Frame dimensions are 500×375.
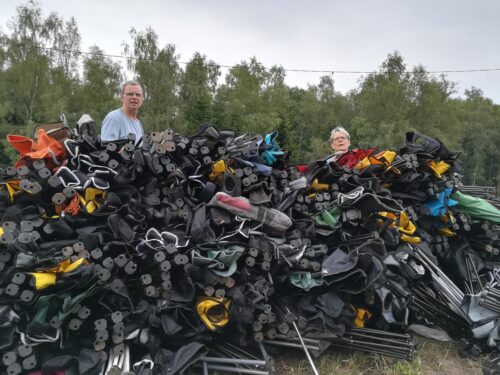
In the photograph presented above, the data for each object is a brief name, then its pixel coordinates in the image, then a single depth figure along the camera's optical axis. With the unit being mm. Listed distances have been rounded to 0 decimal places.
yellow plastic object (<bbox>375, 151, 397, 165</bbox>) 3867
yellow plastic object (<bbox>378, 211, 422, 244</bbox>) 3602
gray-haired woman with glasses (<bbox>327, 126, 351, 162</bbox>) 4570
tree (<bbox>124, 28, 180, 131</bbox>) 32625
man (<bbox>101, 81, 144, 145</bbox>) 3836
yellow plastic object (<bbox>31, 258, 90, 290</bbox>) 2357
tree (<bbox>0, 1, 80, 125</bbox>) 29656
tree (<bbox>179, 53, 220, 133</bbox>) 31031
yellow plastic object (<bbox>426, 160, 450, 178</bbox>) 3967
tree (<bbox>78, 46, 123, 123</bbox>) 32344
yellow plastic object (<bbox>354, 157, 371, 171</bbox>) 3873
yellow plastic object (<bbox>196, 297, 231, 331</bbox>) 2770
